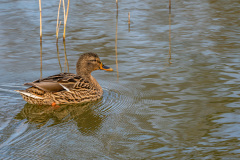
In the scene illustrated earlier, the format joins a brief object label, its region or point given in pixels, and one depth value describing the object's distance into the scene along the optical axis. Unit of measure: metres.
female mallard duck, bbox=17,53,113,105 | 13.22
